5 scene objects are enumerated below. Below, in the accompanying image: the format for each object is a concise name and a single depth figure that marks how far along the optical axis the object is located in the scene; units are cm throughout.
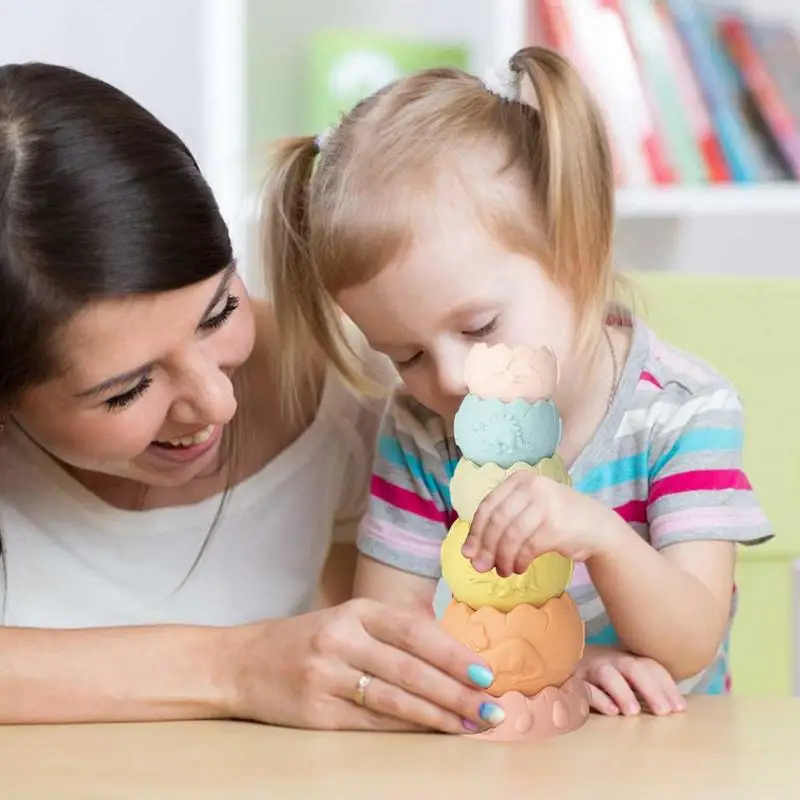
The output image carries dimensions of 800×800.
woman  182
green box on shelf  336
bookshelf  322
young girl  195
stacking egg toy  175
